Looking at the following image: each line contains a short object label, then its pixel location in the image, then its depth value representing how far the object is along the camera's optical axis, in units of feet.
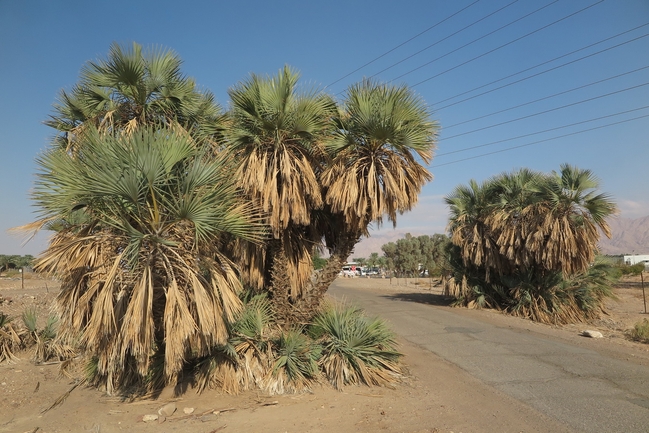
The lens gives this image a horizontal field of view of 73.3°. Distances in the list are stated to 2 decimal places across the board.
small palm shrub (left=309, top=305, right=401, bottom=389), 24.17
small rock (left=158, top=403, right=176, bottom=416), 20.83
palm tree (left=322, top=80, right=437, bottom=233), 25.48
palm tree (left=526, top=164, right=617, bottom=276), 47.19
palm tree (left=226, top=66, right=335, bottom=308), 25.36
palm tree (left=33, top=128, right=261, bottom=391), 19.25
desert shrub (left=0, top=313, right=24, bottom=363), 33.17
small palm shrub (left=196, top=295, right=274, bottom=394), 23.12
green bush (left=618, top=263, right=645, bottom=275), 128.44
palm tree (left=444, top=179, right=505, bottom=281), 55.98
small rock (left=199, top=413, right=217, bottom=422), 20.06
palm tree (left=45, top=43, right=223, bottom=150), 27.22
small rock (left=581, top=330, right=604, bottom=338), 39.86
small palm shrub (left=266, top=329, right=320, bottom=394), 23.22
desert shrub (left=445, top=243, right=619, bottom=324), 50.83
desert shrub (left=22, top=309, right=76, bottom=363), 33.04
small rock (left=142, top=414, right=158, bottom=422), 20.21
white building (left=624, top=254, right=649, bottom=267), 205.73
